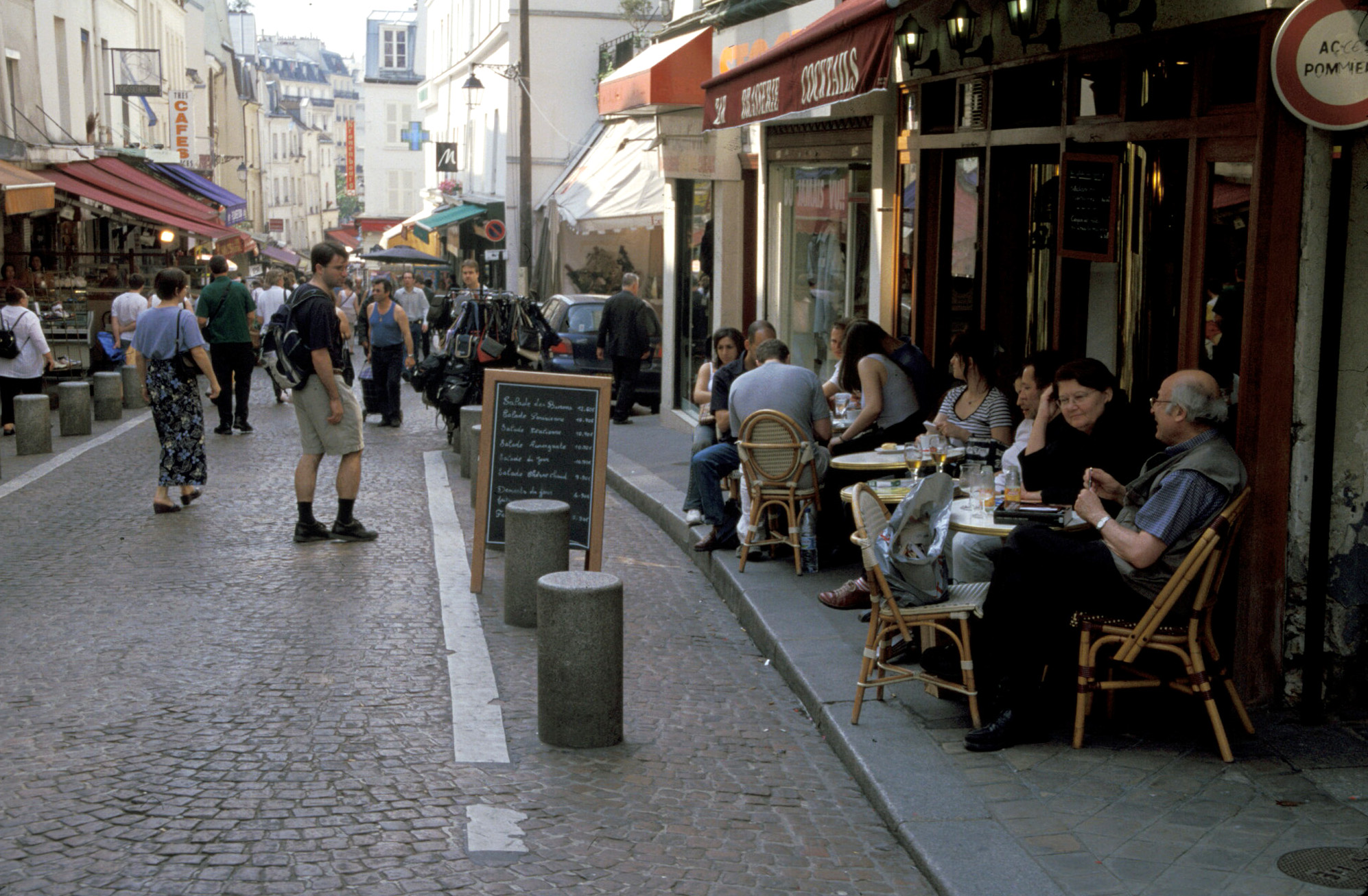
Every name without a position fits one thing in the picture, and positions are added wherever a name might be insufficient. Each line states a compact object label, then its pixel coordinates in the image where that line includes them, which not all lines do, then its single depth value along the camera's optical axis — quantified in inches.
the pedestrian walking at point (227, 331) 587.5
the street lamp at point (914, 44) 353.7
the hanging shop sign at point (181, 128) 1365.7
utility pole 995.9
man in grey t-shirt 325.1
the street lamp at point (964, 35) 323.3
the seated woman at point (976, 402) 310.7
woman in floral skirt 410.9
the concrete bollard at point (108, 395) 658.2
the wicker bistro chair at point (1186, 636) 198.1
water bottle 326.3
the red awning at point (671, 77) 567.2
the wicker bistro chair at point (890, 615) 215.8
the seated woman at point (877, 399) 343.6
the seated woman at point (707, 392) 374.6
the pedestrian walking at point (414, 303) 910.4
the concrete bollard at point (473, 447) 450.0
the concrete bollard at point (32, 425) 528.7
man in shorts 357.4
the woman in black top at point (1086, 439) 235.3
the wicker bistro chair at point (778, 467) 319.3
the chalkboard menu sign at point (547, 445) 315.3
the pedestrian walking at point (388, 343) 633.6
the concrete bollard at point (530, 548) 289.1
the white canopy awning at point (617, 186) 809.5
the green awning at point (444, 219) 1460.0
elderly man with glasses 201.9
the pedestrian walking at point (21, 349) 581.0
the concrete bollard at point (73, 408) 599.2
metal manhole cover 161.5
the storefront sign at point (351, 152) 3134.8
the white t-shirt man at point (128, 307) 727.1
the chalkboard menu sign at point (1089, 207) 296.5
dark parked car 703.7
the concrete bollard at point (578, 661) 216.7
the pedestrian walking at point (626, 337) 658.8
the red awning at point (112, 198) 869.2
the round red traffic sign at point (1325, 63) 199.0
